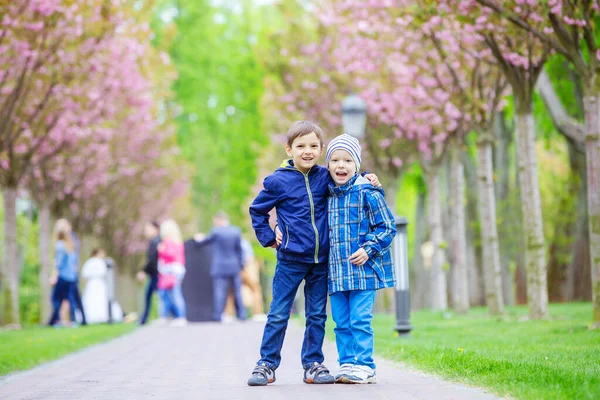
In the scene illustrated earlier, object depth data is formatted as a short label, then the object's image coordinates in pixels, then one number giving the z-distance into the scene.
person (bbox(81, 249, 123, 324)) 26.84
